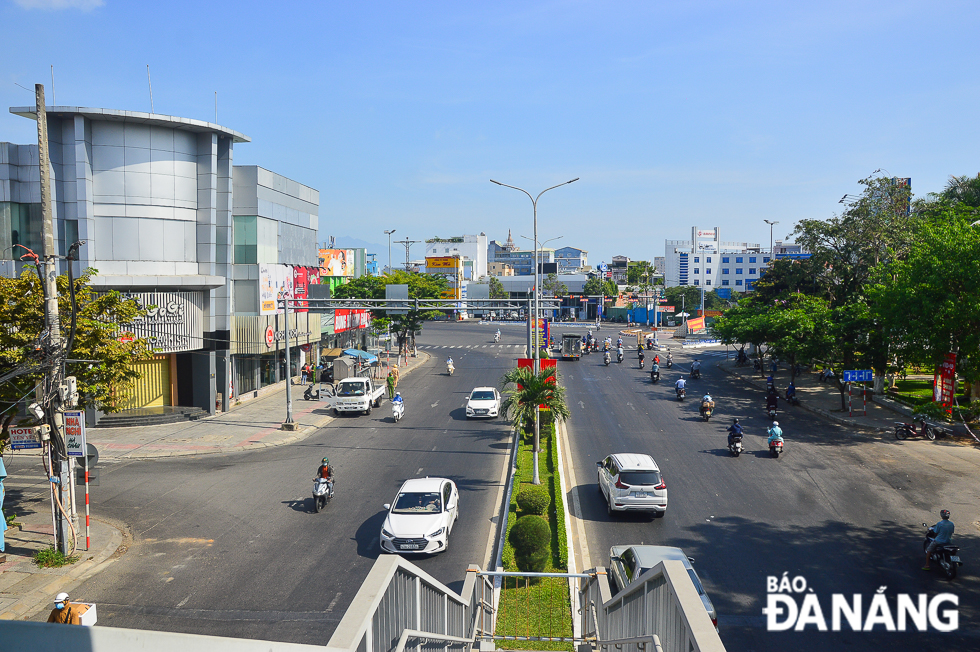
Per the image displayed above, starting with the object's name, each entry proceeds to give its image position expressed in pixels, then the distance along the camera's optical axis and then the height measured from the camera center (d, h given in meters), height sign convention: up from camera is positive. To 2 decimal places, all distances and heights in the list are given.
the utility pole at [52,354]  14.11 -1.37
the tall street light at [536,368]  19.31 -2.57
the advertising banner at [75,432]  14.75 -3.18
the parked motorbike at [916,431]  26.56 -5.40
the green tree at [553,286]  128.74 +1.63
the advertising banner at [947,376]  20.91 -2.61
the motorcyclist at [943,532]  13.20 -4.70
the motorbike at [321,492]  17.92 -5.42
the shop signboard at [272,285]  36.97 +0.37
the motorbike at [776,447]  23.53 -5.36
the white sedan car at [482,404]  31.19 -5.23
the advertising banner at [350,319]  48.66 -2.11
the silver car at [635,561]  11.69 -4.84
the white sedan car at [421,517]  14.56 -5.16
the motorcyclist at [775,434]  23.56 -4.90
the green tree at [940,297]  19.20 +0.01
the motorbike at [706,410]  30.62 -5.29
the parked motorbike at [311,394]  36.75 -5.73
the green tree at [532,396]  20.75 -3.21
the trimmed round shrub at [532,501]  15.91 -5.01
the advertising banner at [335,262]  58.46 +2.77
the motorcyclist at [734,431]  23.91 -4.91
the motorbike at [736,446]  23.79 -5.39
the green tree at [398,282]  52.41 +0.04
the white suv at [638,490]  16.66 -4.91
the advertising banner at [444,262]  128.75 +6.12
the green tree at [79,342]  15.61 -1.27
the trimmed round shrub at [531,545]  13.35 -5.10
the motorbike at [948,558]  13.27 -5.24
